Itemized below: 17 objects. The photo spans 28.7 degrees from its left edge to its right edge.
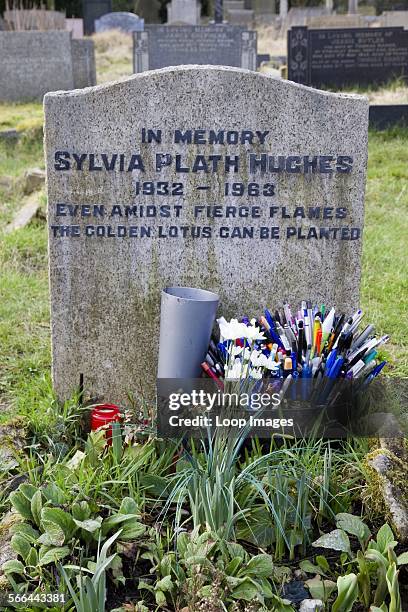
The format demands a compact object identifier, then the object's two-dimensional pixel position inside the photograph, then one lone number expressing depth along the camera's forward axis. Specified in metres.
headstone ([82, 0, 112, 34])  24.60
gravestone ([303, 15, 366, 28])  16.98
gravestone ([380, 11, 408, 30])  17.50
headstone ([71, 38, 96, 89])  12.62
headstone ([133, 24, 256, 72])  12.51
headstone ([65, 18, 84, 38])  20.45
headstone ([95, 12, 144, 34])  22.62
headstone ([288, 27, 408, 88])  10.84
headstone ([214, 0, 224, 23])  16.34
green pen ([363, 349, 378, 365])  2.73
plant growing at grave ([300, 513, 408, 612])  1.87
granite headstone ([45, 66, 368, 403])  2.93
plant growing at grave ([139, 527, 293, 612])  1.89
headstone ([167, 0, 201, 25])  21.39
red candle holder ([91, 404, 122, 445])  2.88
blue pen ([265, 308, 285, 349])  2.78
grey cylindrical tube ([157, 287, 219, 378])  2.79
